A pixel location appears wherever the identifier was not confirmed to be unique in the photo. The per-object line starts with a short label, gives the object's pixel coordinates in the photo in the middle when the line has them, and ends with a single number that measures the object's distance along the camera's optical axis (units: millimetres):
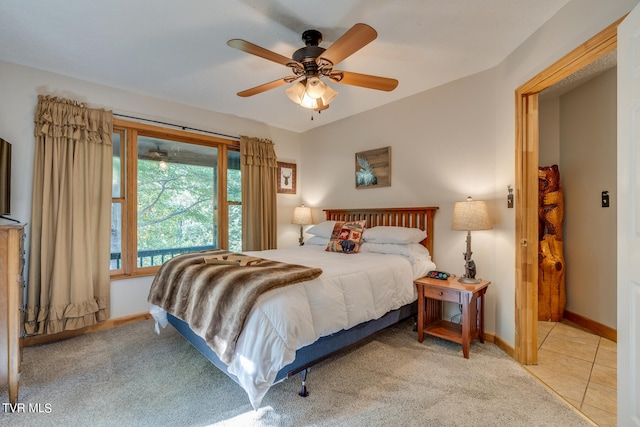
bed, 1636
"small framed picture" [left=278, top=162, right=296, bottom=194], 4688
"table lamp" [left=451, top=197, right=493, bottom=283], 2520
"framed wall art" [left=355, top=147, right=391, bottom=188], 3717
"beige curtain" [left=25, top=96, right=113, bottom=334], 2678
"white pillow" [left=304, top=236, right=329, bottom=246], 3811
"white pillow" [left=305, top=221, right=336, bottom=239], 3769
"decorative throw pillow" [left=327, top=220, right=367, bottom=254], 3268
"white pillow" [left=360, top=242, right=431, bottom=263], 2952
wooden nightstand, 2410
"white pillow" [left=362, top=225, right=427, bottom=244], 3008
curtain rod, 3248
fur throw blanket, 1714
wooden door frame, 2316
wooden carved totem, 3203
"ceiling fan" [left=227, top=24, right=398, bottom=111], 1768
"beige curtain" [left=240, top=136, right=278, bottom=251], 4121
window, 3281
